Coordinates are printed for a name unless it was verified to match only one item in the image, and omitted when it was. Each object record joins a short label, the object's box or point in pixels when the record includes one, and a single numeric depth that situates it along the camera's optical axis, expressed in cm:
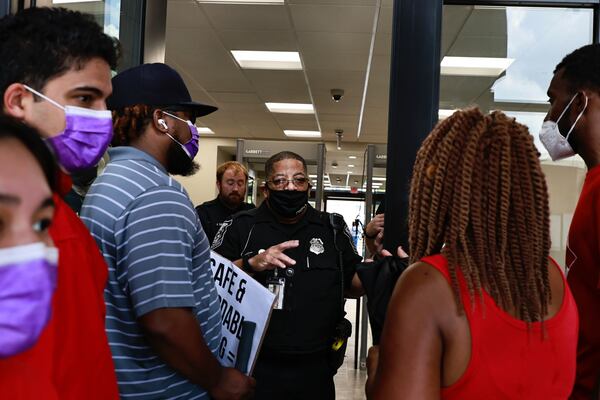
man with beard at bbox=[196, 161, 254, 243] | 406
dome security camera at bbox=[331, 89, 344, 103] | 735
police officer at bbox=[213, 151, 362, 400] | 222
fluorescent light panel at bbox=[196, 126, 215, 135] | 1052
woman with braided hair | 96
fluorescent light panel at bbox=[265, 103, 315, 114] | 838
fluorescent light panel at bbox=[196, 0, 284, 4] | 456
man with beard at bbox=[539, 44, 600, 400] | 146
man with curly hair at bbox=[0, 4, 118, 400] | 75
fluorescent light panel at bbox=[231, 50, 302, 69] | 596
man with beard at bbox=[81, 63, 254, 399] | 127
